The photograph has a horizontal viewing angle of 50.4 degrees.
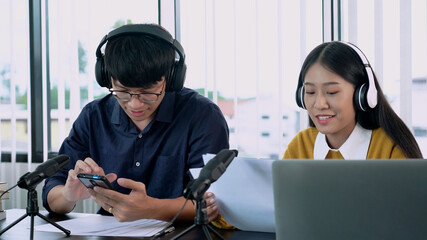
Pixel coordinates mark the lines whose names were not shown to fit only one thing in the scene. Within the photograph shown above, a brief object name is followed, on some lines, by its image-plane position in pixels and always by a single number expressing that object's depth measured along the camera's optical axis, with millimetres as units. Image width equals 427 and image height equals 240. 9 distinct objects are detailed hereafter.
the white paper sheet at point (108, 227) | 1255
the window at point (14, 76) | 3057
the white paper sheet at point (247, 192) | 1101
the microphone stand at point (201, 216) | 992
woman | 1451
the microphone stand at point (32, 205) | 1201
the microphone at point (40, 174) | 1170
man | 1420
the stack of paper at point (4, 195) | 1541
